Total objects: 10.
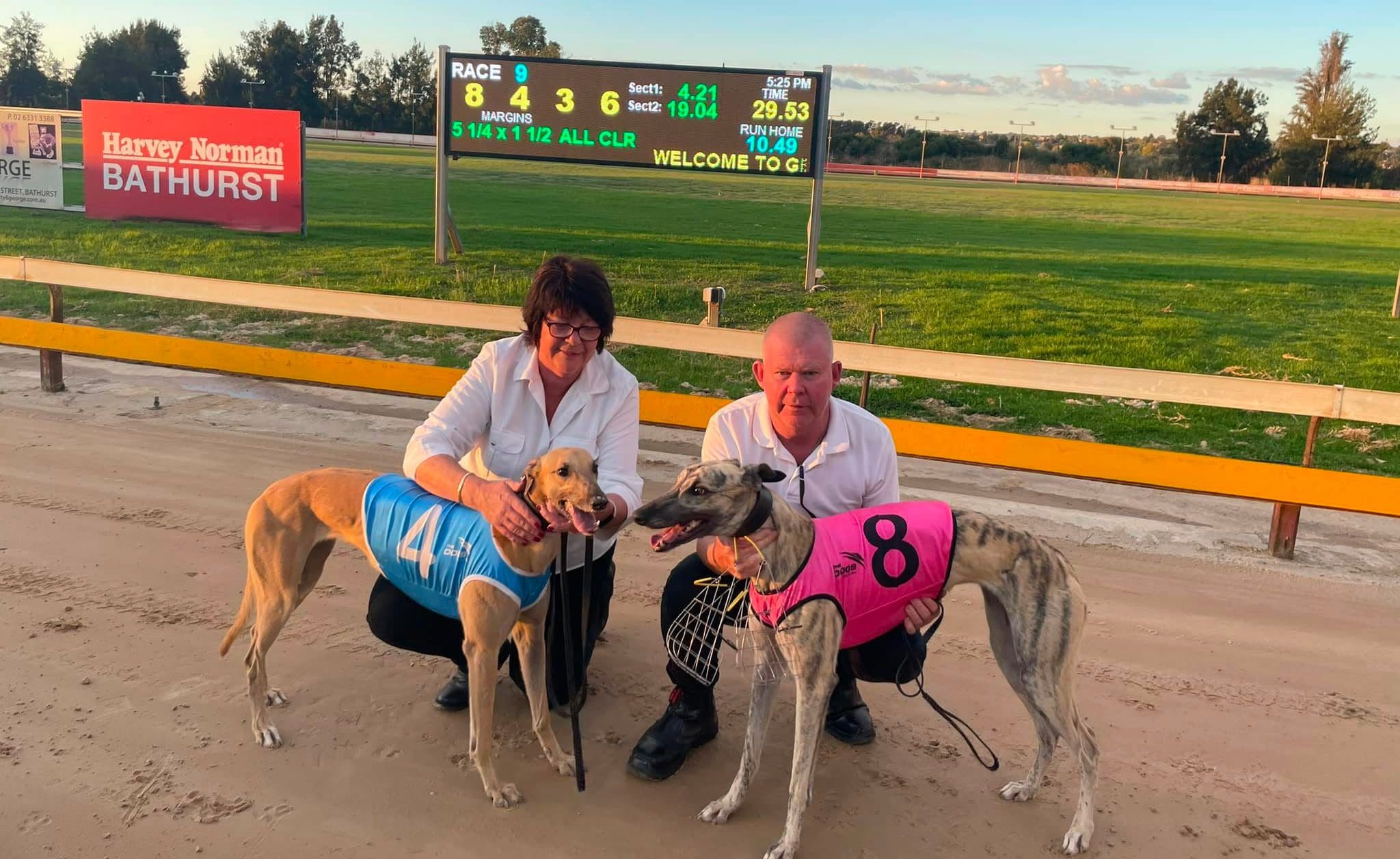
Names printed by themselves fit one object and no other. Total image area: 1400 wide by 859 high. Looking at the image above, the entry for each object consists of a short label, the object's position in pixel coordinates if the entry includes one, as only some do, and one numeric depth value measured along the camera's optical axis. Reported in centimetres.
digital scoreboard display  1101
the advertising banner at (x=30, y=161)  1273
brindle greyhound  272
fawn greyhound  292
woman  331
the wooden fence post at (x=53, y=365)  741
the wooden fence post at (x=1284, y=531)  520
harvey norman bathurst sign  1211
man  312
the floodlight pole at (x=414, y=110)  5756
